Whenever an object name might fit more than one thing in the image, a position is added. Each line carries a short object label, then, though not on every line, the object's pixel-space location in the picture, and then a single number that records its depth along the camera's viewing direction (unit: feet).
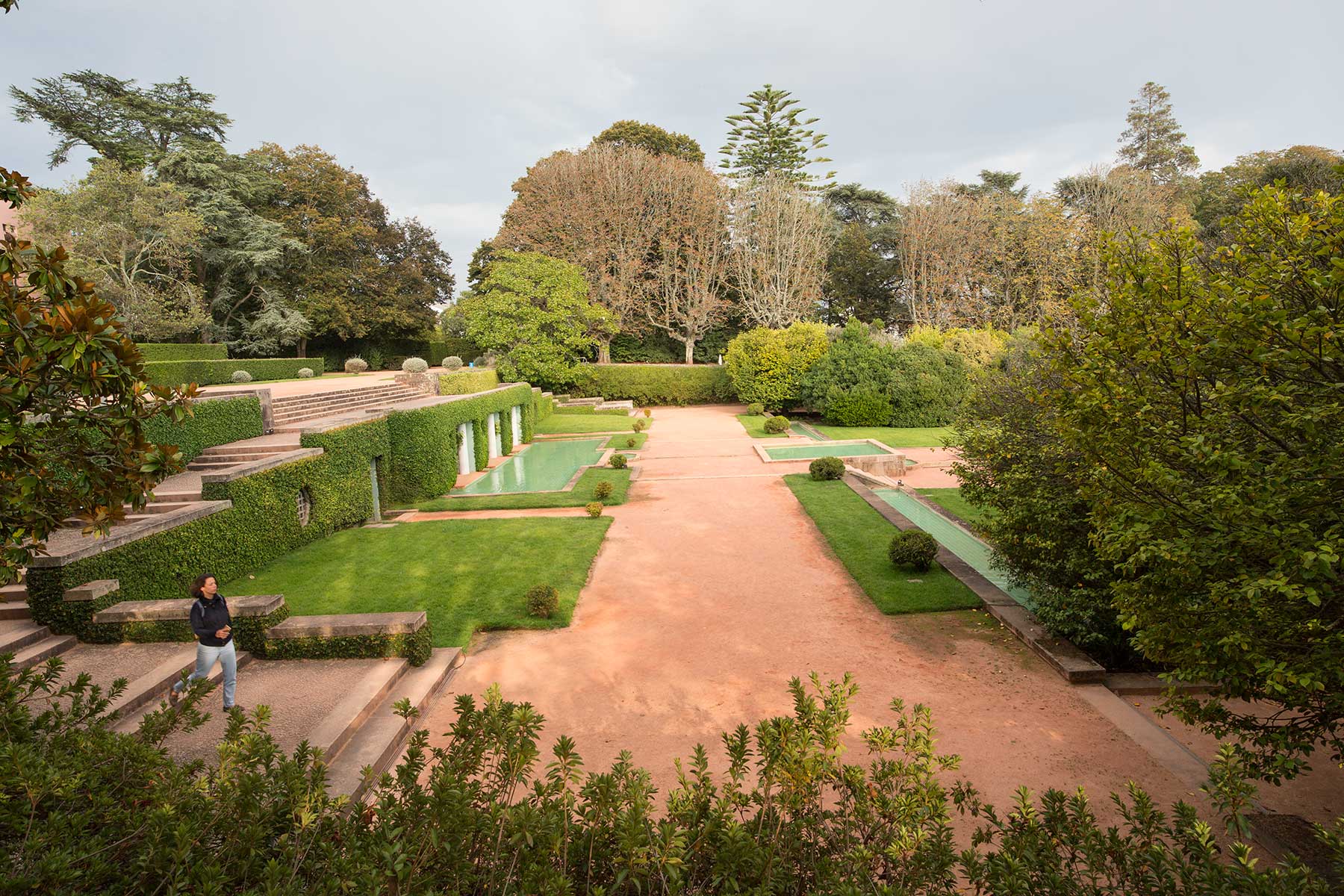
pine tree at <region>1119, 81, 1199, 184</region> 161.27
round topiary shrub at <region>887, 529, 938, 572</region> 38.96
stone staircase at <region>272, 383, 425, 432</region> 61.52
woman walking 22.88
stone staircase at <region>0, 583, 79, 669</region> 26.27
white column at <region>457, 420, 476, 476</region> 74.08
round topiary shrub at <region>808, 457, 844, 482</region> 64.34
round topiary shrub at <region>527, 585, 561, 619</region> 33.83
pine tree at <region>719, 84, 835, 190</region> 158.92
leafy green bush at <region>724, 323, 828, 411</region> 115.96
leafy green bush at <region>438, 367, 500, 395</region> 87.56
